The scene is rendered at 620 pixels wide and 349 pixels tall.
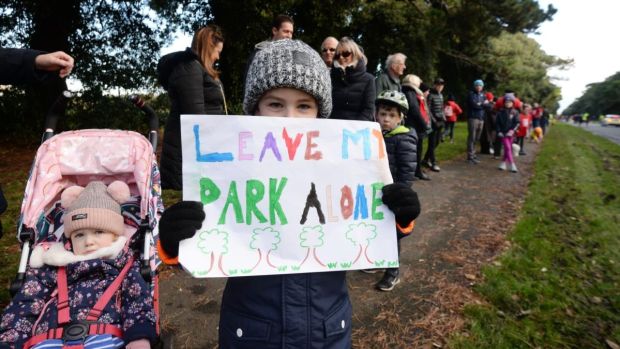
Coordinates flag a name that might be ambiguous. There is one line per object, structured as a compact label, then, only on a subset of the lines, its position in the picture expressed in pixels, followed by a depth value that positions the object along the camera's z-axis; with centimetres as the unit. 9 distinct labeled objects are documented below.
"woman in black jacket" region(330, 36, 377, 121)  408
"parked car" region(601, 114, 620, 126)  5661
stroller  220
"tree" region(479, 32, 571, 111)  2086
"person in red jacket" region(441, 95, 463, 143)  1470
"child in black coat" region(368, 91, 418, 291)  329
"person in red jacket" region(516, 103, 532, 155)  1336
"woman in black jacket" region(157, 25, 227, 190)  321
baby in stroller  188
